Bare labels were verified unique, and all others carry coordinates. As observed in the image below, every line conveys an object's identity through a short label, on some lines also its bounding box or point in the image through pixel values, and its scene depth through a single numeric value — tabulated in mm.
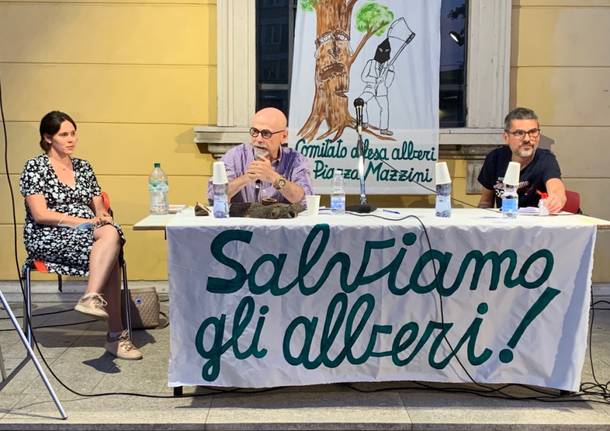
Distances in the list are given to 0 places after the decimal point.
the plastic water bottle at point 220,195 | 3178
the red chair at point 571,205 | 3951
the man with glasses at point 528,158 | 3828
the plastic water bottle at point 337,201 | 3400
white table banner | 3023
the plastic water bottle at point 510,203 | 3318
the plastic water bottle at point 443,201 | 3320
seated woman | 3617
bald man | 3490
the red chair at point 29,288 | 3617
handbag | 4184
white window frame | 4934
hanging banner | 4840
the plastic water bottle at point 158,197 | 3612
